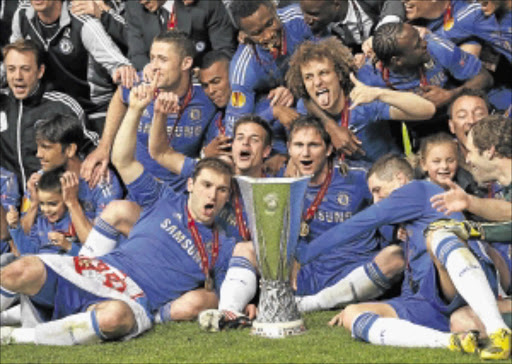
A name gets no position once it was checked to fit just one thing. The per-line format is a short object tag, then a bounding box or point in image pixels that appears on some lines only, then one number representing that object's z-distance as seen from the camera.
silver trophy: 12.75
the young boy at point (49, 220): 16.09
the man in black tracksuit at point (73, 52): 17.98
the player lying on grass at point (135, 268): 12.87
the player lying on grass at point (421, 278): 11.50
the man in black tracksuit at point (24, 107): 17.73
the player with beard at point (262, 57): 15.95
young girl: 14.62
